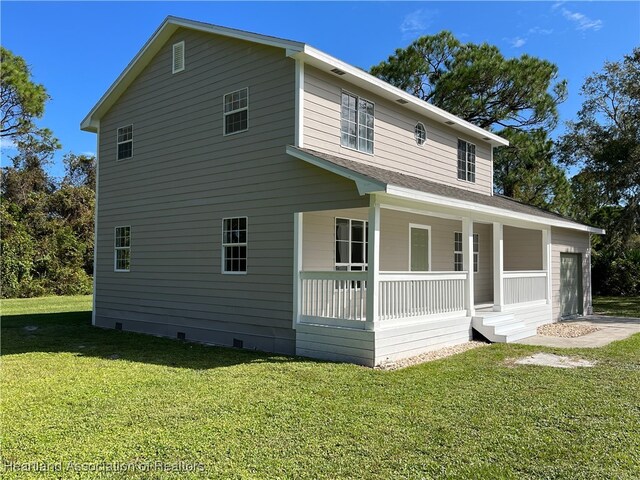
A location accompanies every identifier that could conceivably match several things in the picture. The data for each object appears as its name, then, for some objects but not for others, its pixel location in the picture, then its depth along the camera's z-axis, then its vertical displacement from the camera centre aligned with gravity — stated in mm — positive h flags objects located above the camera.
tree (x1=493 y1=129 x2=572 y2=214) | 25141 +4383
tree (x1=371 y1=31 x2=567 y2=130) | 22797 +8458
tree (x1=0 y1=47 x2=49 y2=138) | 24984 +8333
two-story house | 8758 +1044
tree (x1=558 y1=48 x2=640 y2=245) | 18156 +4594
